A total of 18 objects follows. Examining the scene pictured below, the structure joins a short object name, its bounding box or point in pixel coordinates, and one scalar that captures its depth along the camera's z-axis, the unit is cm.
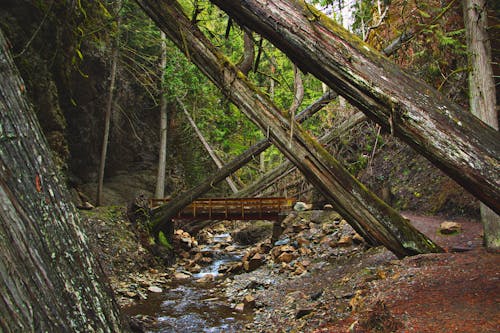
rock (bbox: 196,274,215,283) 964
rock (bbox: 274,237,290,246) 1114
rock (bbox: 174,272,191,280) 1000
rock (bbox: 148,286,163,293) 827
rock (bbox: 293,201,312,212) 1378
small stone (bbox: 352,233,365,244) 798
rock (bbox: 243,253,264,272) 1005
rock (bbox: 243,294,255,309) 681
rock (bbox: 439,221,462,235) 683
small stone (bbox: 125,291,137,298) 751
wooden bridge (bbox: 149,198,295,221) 1306
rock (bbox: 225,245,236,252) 1410
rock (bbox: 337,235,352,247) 831
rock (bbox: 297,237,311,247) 998
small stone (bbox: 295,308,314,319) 504
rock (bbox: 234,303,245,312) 673
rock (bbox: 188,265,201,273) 1096
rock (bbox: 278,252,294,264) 937
